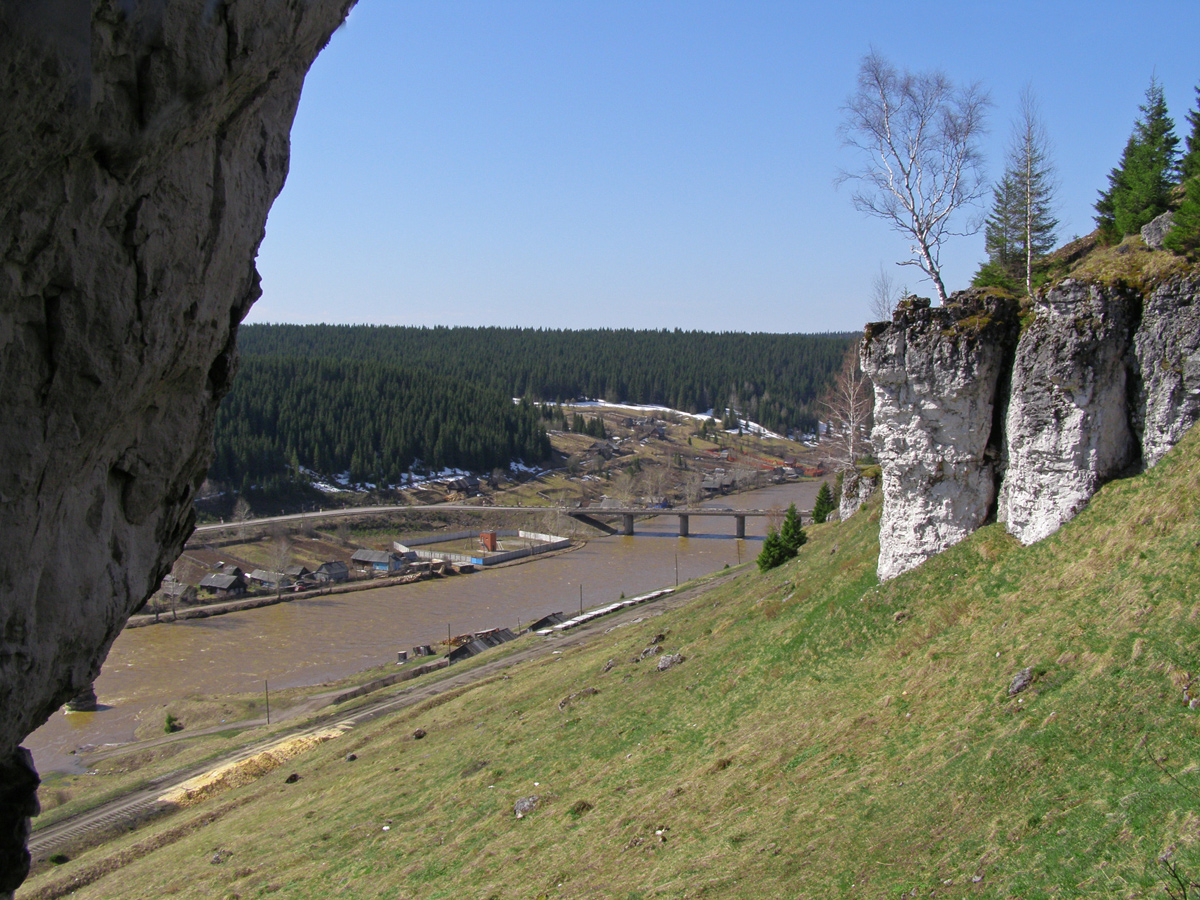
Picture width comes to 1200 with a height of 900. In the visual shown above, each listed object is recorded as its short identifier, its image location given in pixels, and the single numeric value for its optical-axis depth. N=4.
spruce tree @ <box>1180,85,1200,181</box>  27.64
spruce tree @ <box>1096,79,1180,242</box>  27.73
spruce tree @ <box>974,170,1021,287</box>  33.12
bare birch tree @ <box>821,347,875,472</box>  44.31
